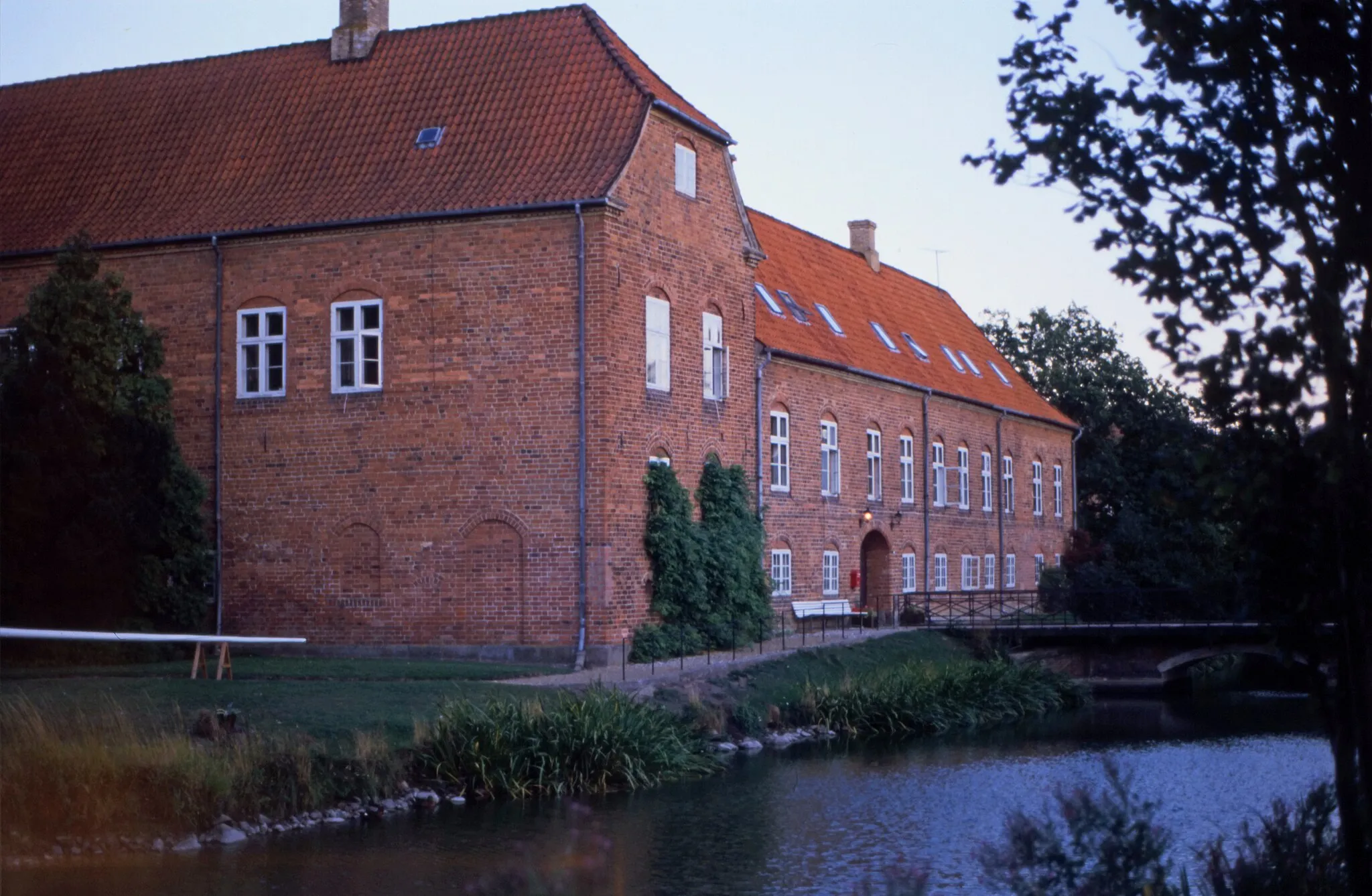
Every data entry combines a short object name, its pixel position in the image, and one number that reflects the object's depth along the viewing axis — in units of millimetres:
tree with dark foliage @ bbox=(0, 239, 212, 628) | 23172
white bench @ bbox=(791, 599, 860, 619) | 32875
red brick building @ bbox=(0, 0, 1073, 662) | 25516
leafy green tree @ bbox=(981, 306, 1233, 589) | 44562
